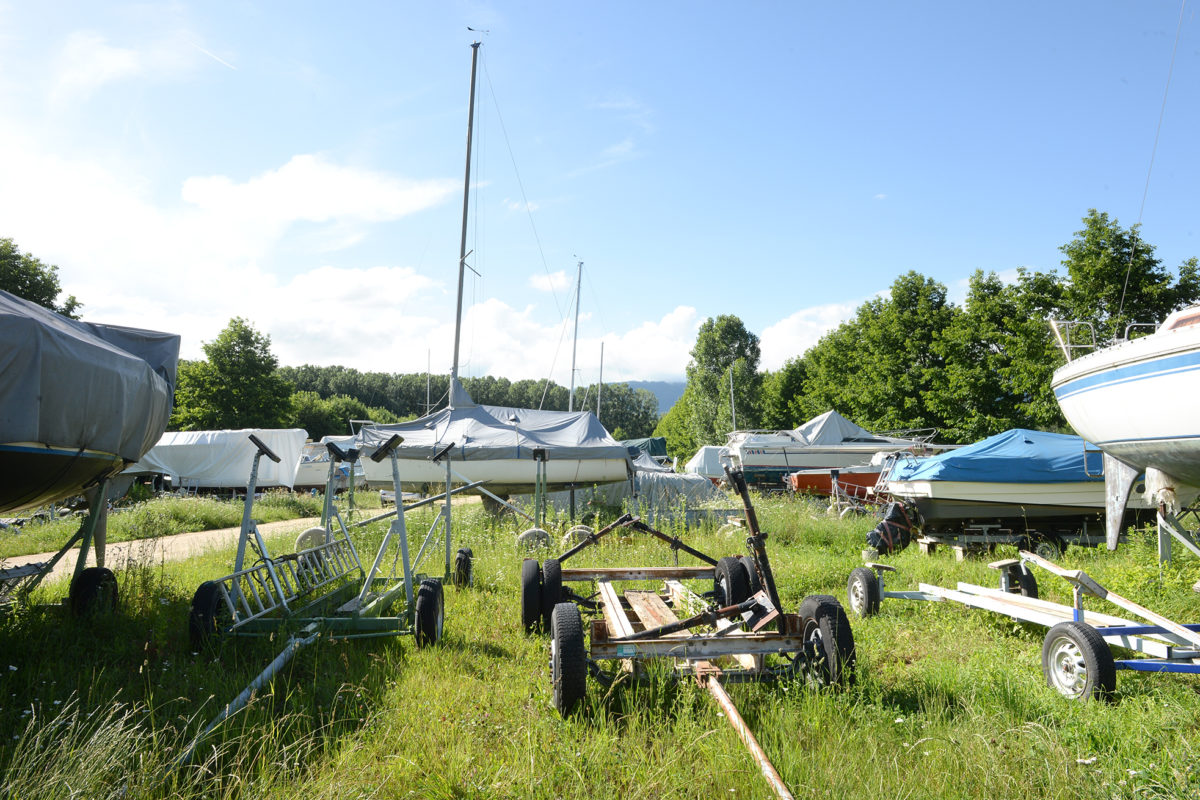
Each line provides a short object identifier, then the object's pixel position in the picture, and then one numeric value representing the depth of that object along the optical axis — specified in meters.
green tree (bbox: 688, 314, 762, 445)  54.75
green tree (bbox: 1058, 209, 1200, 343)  19.44
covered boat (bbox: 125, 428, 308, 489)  26.05
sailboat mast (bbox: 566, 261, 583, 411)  39.70
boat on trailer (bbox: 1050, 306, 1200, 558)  5.76
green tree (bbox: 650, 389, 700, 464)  63.28
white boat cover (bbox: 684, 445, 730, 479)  33.09
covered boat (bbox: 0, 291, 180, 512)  5.01
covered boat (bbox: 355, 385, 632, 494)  13.40
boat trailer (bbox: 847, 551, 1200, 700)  4.26
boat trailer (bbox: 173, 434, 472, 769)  5.26
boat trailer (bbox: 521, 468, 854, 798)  4.14
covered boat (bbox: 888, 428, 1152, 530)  10.38
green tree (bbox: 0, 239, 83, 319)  30.31
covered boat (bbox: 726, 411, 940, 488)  25.19
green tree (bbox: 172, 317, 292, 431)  39.16
